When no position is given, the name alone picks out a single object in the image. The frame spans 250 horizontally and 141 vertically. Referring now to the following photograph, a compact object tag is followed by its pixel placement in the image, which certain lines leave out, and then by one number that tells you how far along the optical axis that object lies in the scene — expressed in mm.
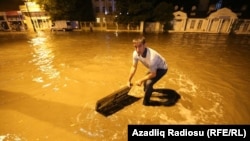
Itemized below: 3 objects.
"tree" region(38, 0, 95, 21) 22206
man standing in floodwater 3589
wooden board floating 4402
